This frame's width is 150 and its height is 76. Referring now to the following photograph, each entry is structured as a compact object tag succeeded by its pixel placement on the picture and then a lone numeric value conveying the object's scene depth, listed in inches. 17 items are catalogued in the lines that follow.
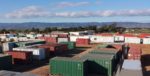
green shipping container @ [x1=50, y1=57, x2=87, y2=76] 606.1
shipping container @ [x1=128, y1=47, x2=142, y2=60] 815.3
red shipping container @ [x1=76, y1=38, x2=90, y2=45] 1529.0
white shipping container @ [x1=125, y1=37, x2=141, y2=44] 1519.3
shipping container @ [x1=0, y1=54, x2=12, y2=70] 717.4
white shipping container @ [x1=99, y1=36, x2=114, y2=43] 1603.7
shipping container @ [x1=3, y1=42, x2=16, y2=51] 1135.7
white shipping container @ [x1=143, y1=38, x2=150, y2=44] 1501.1
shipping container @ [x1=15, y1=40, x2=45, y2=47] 1104.7
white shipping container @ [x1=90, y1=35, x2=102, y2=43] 1662.9
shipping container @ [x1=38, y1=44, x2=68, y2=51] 1030.1
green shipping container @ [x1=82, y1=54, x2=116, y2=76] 634.2
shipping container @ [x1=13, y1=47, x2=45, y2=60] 895.5
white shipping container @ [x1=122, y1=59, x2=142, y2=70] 589.2
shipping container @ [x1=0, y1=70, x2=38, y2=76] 423.8
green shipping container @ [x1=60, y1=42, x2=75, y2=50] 1254.4
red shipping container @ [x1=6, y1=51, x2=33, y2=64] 822.4
